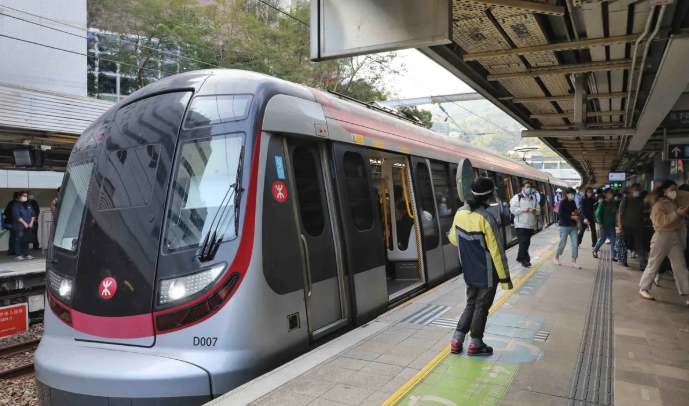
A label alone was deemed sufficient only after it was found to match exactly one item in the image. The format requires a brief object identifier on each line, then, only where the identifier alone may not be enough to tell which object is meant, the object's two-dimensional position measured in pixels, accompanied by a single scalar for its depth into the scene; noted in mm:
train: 3838
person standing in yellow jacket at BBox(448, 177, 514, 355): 4461
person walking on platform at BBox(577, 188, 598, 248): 12203
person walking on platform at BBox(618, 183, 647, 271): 9637
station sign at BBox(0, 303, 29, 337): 8188
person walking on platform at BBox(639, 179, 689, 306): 6871
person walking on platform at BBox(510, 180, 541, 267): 9758
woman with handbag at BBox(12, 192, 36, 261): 12664
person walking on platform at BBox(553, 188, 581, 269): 10148
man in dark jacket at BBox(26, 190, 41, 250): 14305
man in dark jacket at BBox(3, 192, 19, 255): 12891
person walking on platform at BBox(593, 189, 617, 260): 10992
